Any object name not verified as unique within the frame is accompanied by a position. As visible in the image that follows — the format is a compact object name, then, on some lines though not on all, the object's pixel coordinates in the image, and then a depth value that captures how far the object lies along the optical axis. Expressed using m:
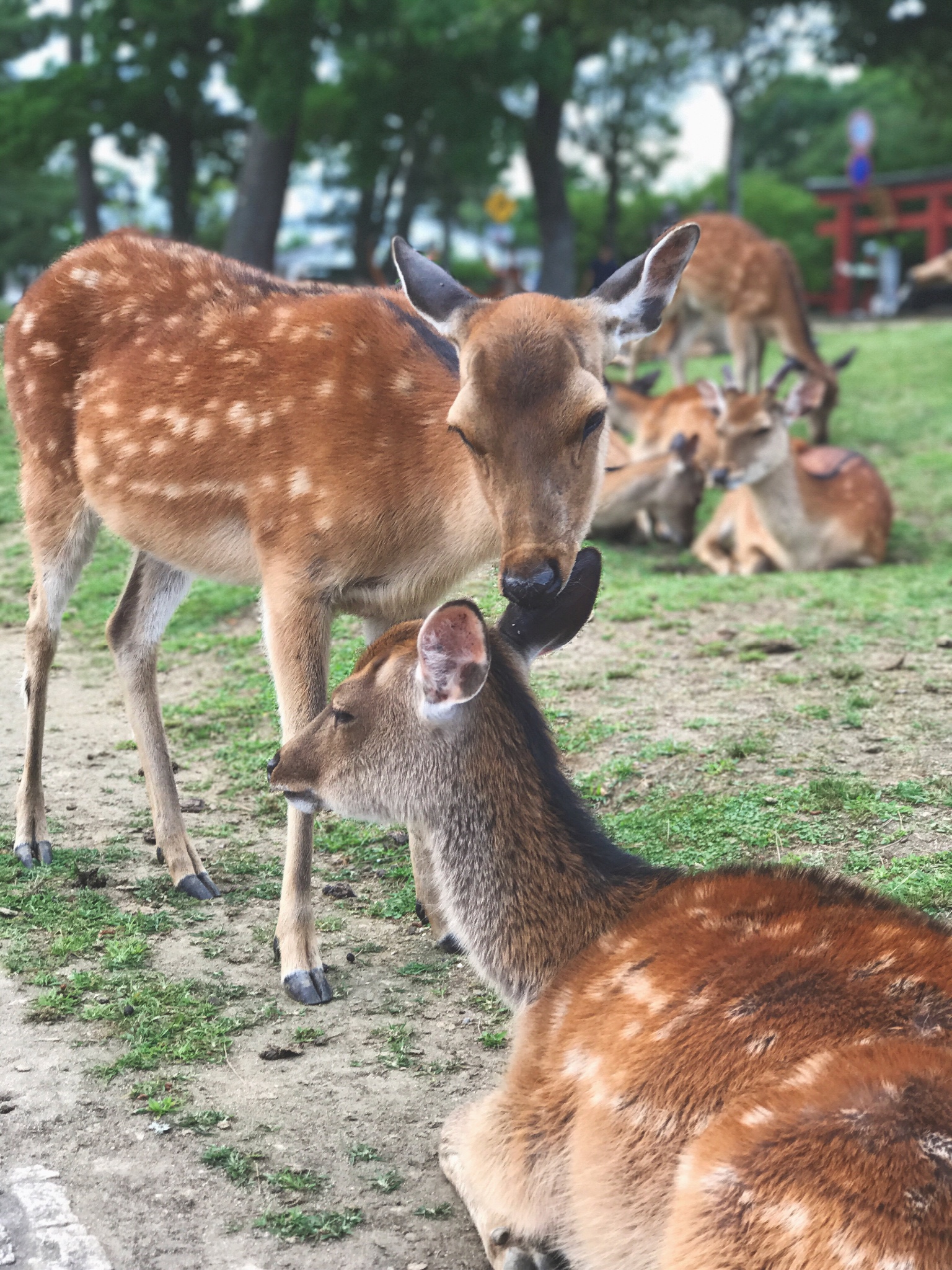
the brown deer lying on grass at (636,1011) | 2.18
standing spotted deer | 3.75
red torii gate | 30.94
